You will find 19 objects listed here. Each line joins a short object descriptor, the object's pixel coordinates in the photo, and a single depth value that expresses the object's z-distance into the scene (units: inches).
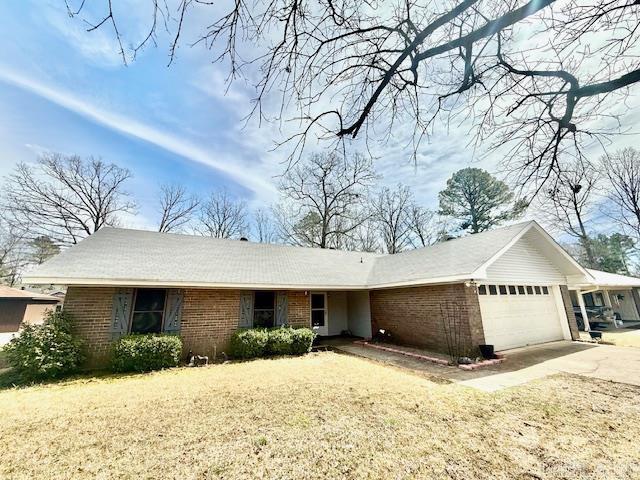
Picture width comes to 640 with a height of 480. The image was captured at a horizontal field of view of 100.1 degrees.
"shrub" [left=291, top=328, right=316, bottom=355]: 404.1
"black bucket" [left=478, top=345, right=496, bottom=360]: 330.0
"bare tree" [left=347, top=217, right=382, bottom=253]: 1166.3
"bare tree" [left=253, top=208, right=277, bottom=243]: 1188.5
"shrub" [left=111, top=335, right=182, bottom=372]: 299.6
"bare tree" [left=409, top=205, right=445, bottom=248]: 1203.2
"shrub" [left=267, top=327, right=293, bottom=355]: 389.7
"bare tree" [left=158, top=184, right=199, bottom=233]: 1067.3
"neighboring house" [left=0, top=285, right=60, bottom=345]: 801.4
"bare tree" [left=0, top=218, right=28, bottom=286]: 1055.2
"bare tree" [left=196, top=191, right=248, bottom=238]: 1158.3
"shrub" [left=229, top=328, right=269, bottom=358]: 370.3
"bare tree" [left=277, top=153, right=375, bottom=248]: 949.8
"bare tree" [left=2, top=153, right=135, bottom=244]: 800.9
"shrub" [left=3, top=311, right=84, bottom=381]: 266.4
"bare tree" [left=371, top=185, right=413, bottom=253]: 1152.8
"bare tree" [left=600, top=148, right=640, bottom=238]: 567.5
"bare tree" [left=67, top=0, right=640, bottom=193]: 96.6
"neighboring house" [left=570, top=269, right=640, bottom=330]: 815.0
